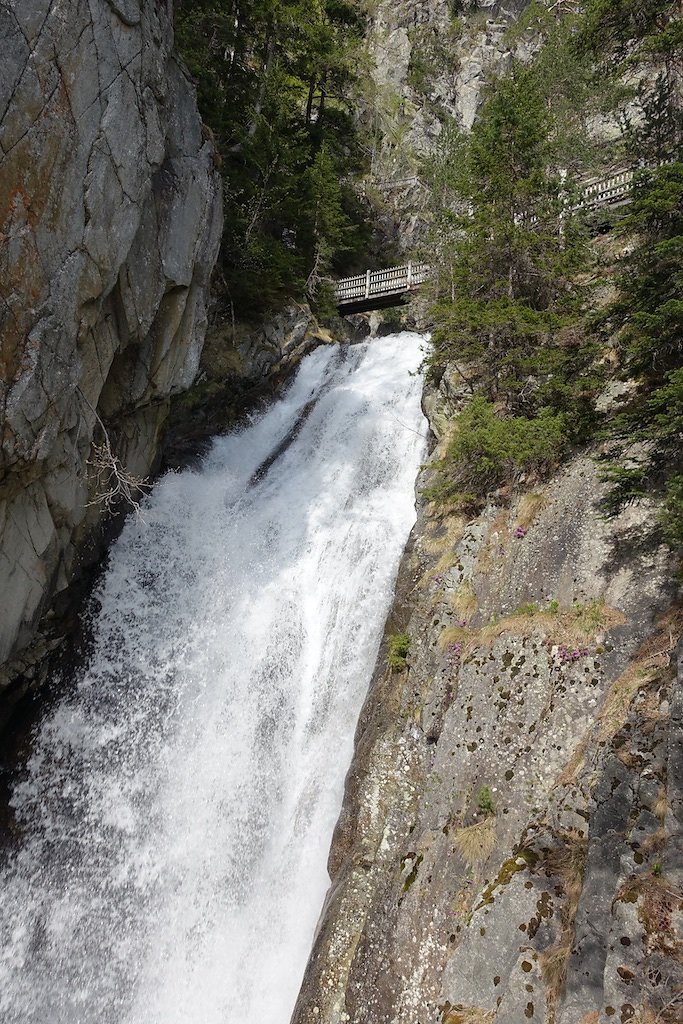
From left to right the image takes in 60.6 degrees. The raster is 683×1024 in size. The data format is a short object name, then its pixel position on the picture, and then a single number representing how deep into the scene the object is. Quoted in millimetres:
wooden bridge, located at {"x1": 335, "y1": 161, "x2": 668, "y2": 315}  28156
